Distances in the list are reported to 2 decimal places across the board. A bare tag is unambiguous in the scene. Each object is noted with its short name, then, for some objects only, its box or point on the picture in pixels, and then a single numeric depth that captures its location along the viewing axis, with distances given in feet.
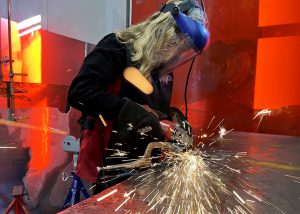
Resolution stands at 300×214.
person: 2.64
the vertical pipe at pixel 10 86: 4.27
